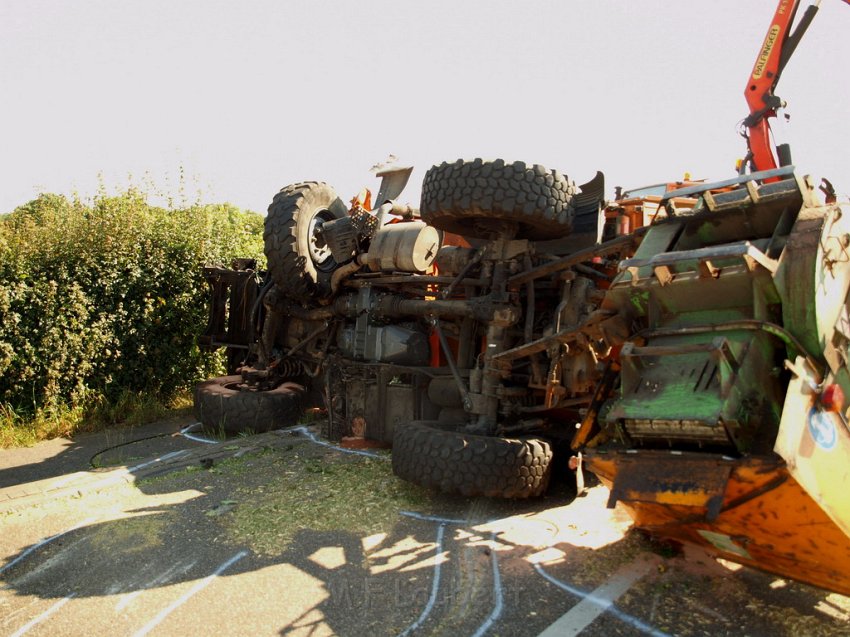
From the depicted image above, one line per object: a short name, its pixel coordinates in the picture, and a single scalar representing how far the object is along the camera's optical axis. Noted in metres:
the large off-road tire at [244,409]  8.12
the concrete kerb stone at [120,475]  5.56
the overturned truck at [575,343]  3.24
